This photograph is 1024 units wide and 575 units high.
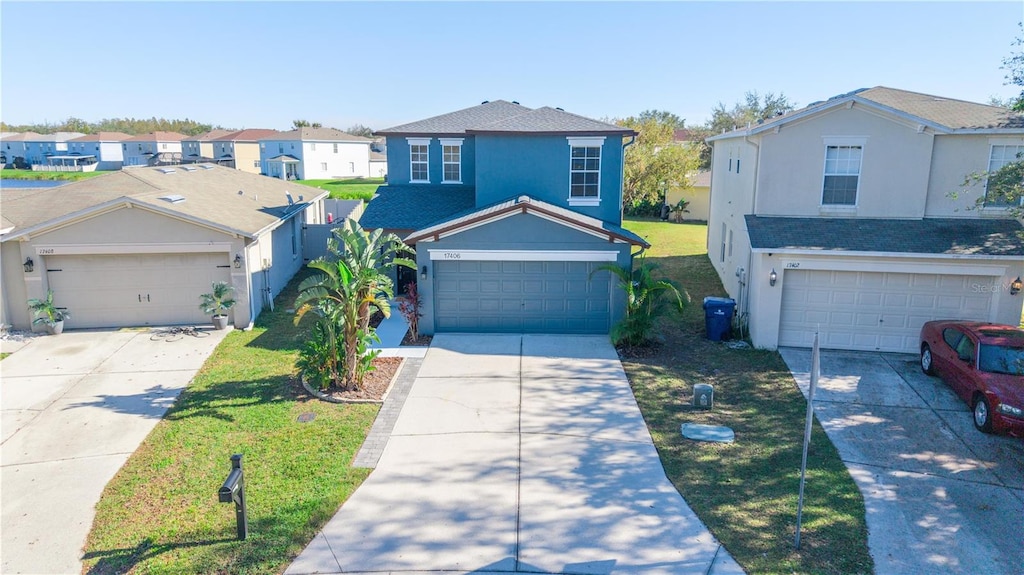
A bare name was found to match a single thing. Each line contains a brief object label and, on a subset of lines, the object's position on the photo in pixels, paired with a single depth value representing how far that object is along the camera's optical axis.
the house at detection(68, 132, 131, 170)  84.94
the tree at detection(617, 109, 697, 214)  35.66
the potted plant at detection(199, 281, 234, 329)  16.58
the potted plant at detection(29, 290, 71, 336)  16.16
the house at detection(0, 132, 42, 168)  89.12
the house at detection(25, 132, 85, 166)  87.44
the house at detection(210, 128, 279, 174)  73.19
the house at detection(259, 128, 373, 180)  66.62
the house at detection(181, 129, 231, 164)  76.88
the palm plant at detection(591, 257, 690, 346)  14.88
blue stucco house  15.80
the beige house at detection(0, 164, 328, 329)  16.28
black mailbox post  7.48
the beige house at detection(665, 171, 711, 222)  37.12
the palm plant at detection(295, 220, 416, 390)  12.27
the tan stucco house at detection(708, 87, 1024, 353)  14.44
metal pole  7.31
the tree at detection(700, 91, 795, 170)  61.28
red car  10.59
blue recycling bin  15.58
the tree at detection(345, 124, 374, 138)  135.81
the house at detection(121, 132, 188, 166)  82.62
